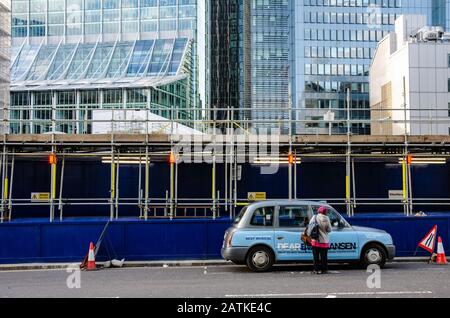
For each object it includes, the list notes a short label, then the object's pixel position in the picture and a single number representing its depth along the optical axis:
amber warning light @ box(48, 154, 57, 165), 16.82
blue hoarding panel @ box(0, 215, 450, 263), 14.53
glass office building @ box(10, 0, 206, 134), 71.50
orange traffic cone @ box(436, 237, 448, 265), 14.26
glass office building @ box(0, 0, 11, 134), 34.88
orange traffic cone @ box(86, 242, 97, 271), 13.76
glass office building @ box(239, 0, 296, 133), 114.81
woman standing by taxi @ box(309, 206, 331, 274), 12.01
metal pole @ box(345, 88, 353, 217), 16.98
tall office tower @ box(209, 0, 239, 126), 135.50
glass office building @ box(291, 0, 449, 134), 100.81
